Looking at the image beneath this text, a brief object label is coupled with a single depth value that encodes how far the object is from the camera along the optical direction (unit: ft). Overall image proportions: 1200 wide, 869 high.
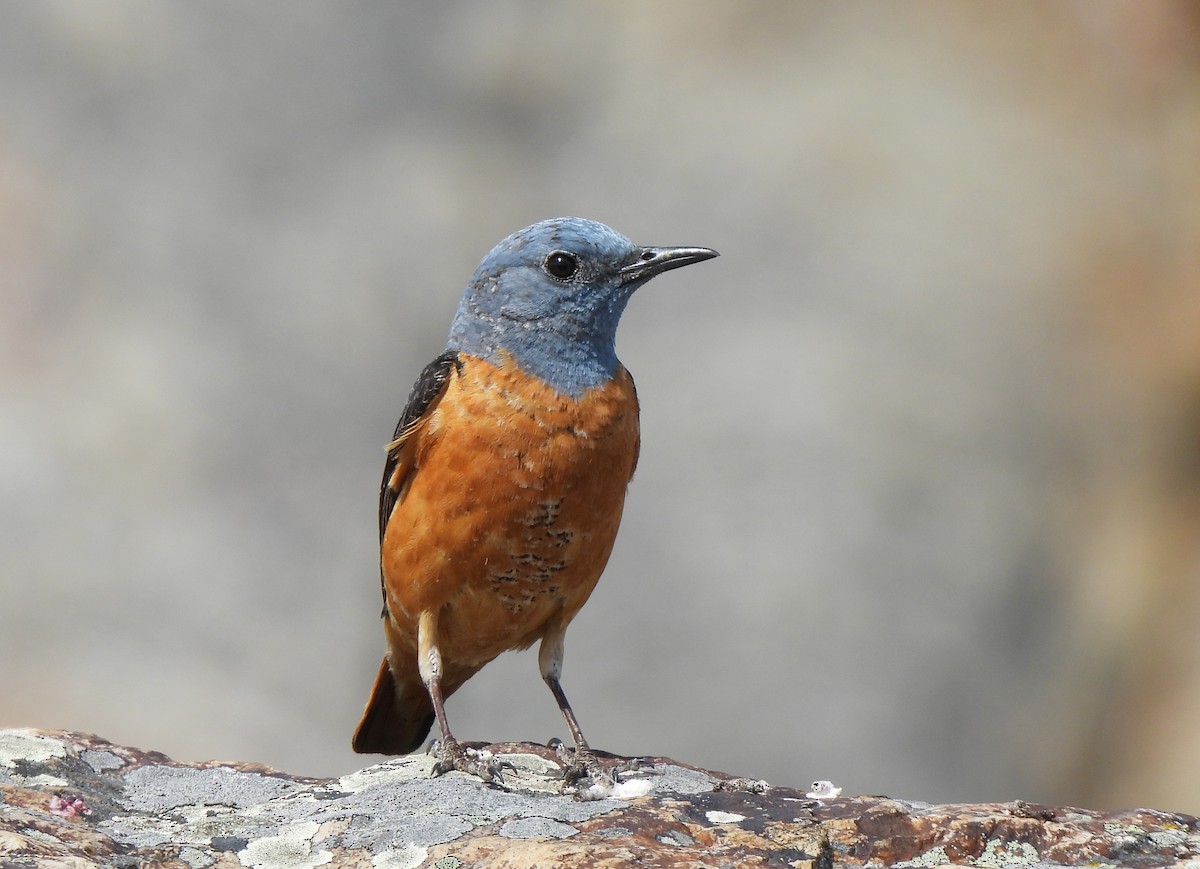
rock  23.61
